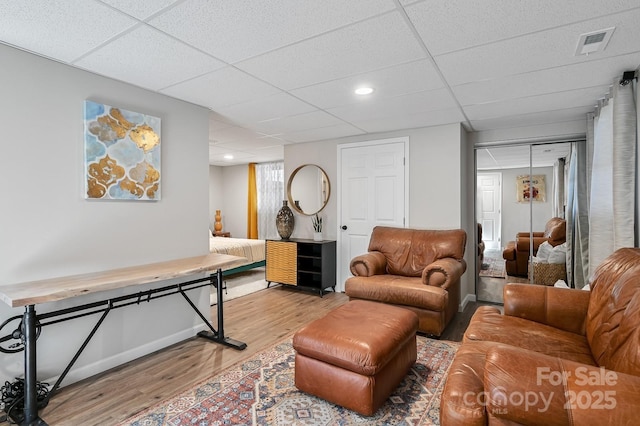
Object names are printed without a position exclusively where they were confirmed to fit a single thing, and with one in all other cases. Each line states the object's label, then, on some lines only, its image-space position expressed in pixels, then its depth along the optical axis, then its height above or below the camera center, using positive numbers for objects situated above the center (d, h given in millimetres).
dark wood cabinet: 4652 -788
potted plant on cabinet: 4883 -268
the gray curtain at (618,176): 2344 +248
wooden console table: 1854 -471
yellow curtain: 7649 +81
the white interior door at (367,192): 4320 +247
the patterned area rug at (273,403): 1907 -1220
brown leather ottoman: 1889 -891
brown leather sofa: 1075 -637
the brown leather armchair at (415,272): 3080 -669
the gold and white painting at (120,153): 2428 +457
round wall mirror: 5043 +333
